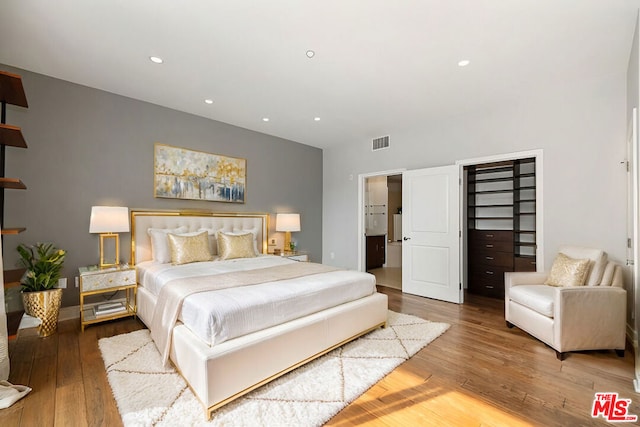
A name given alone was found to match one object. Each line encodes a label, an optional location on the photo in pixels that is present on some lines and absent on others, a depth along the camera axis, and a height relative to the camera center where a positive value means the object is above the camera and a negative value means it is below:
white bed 1.83 -0.89
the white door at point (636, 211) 2.12 +0.03
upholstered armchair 2.55 -0.84
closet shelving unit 4.45 -0.12
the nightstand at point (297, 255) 4.87 -0.70
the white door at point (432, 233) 4.32 -0.28
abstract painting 4.09 +0.61
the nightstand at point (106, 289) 3.09 -0.82
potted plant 2.85 -0.73
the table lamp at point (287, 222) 5.16 -0.13
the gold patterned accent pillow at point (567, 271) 2.90 -0.58
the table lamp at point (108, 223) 3.22 -0.10
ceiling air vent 5.27 +1.33
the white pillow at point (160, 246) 3.67 -0.40
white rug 1.77 -1.23
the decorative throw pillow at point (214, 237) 4.26 -0.33
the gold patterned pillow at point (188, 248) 3.56 -0.42
